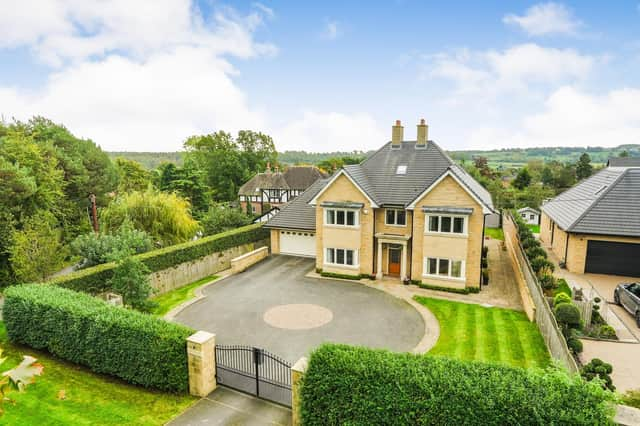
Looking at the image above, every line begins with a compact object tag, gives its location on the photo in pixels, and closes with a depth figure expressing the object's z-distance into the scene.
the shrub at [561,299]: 16.41
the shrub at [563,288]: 21.33
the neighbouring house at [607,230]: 24.20
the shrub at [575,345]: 13.59
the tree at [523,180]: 80.31
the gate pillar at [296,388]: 10.27
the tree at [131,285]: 18.98
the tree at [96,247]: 21.95
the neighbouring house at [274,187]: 62.53
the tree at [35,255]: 19.12
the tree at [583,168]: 79.47
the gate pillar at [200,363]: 11.93
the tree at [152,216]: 30.70
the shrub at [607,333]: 15.84
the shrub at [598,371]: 11.07
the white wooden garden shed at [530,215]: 56.14
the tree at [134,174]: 67.75
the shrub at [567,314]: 15.27
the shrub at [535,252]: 24.69
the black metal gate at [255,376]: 12.12
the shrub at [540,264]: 22.50
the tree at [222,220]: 34.93
